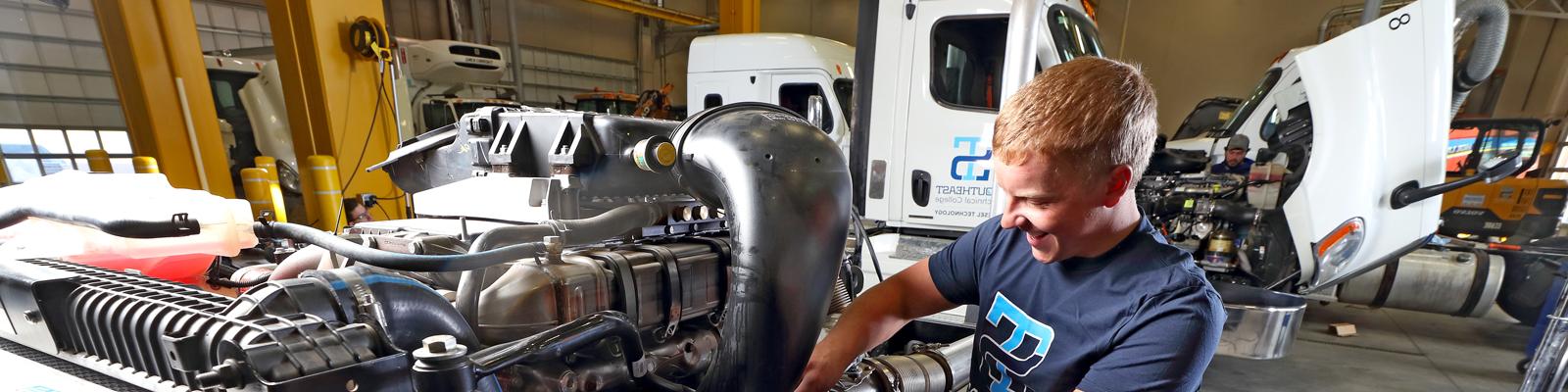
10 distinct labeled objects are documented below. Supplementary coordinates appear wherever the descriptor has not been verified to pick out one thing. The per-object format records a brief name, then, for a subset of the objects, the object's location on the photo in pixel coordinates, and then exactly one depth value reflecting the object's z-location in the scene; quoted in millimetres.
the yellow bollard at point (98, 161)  5168
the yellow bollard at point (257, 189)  5168
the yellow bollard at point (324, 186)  4707
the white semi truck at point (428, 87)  6848
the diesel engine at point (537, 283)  889
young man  893
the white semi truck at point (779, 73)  4863
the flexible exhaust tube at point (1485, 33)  2777
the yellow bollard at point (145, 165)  4480
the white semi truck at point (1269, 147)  2822
